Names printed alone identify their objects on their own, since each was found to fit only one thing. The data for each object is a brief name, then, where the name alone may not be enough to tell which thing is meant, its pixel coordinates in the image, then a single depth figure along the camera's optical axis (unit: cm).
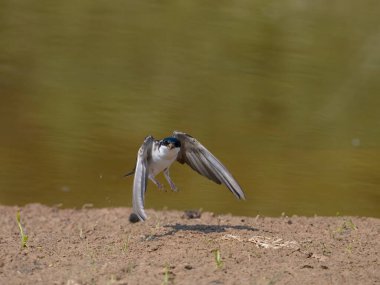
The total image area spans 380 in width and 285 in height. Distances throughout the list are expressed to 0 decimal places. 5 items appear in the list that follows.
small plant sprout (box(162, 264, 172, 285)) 708
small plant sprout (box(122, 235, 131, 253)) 843
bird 938
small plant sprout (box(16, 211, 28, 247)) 864
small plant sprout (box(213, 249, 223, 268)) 763
